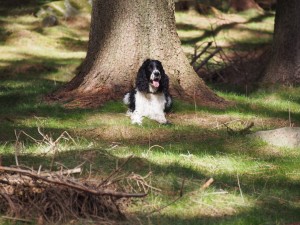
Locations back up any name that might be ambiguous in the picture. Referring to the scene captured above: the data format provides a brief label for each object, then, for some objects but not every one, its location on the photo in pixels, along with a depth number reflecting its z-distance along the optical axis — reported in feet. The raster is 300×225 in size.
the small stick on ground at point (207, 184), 38.66
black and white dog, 60.75
